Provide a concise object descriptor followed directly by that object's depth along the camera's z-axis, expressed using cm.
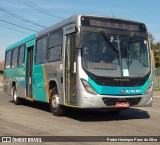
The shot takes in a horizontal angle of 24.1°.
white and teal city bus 1068
